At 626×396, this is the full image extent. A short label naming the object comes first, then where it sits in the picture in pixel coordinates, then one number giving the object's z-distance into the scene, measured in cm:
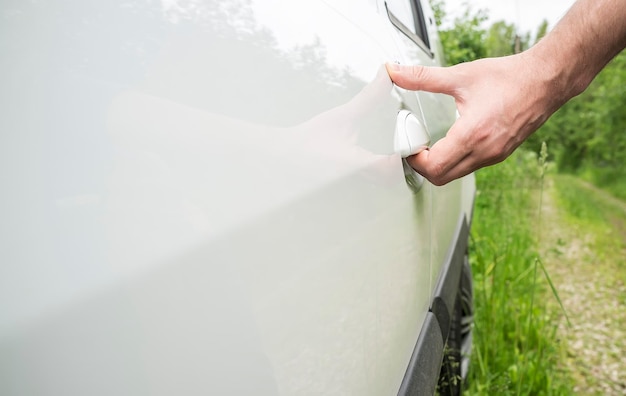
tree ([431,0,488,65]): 728
